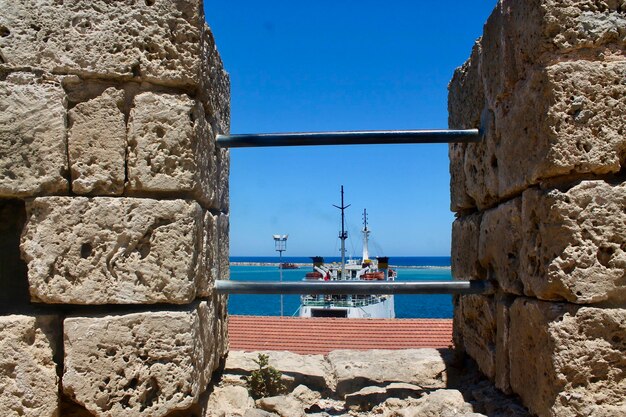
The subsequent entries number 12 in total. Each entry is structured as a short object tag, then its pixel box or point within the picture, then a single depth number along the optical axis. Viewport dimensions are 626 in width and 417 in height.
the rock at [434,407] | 2.89
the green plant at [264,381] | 3.39
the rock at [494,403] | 2.78
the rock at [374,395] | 3.32
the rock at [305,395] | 3.43
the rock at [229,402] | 3.02
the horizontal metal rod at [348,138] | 3.19
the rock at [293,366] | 3.62
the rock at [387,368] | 3.62
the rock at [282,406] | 3.02
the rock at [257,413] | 2.81
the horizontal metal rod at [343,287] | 3.10
